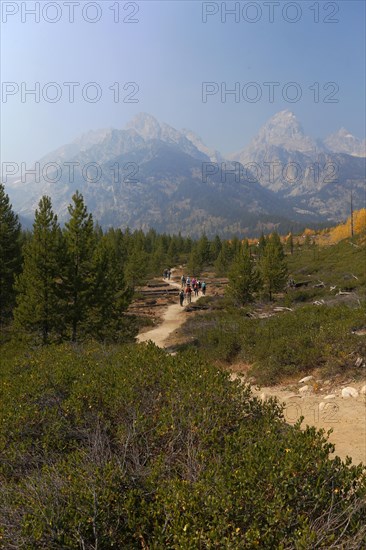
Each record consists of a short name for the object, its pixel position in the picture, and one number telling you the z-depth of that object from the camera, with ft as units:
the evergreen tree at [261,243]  280.08
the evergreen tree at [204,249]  265.05
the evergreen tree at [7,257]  94.22
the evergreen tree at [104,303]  71.31
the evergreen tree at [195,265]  220.02
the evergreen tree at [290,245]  308.69
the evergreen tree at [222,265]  225.97
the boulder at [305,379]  37.34
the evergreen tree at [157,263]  247.91
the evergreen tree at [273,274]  113.80
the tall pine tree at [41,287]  65.10
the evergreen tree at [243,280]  100.00
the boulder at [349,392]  32.48
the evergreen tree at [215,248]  291.17
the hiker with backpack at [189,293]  118.55
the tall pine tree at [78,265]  69.77
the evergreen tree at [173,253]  276.08
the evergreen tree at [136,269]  156.56
